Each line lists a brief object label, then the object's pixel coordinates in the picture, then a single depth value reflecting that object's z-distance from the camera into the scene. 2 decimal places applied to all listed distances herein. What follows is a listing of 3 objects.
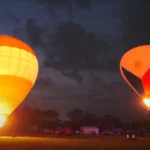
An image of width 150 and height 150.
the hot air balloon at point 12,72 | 25.08
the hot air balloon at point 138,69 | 23.09
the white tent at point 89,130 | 81.94
